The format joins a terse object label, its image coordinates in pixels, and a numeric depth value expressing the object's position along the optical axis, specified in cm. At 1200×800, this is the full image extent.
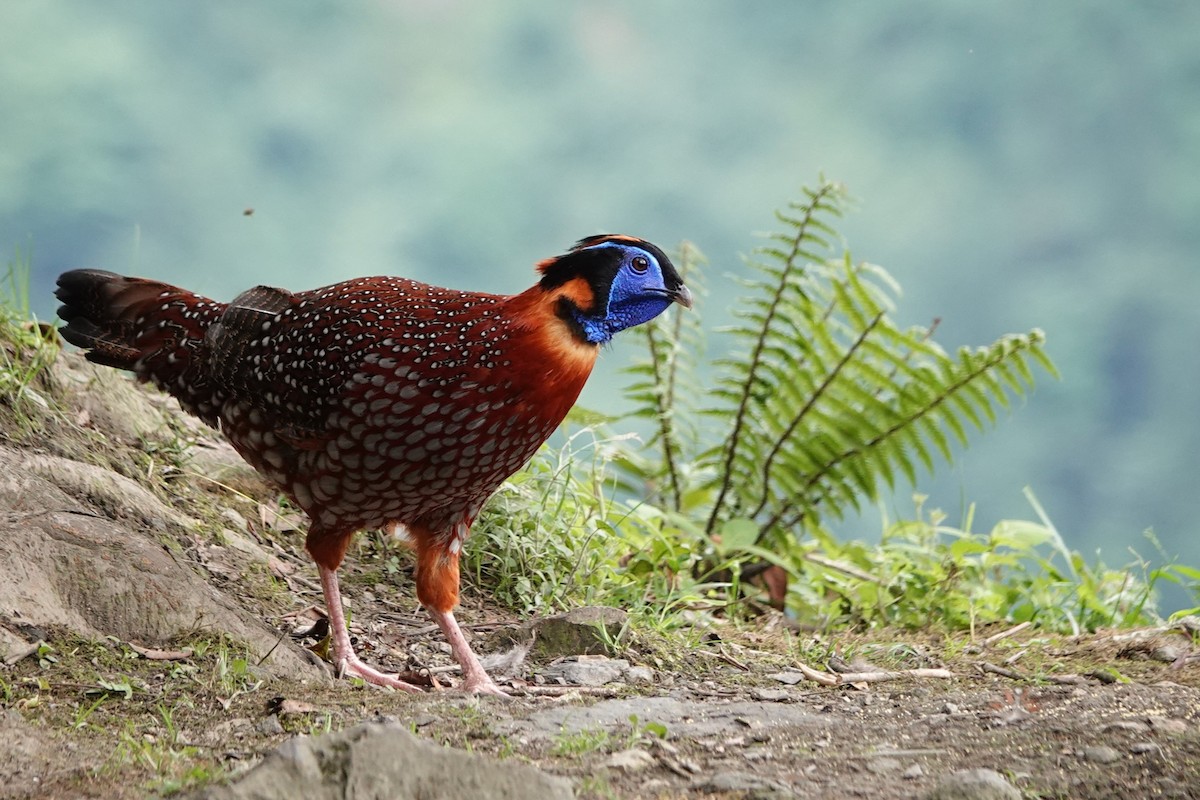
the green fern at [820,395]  1409
